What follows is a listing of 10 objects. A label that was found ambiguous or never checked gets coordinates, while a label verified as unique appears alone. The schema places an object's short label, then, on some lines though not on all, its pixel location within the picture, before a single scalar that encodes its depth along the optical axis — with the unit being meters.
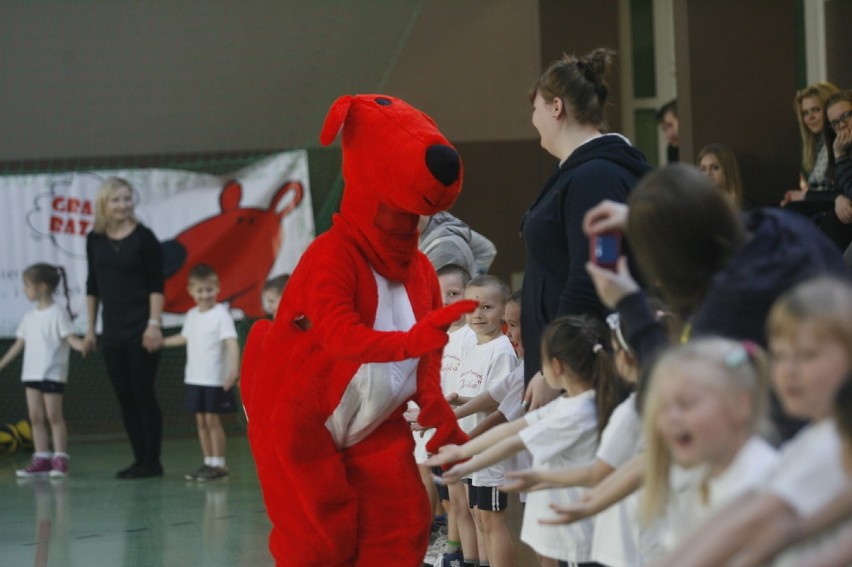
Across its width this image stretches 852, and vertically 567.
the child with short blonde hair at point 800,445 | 3.33
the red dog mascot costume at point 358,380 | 6.69
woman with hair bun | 6.26
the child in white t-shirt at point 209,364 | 14.55
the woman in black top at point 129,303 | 14.62
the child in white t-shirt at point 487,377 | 8.40
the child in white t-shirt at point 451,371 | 9.34
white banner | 17.69
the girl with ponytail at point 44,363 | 15.44
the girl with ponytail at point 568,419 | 5.95
